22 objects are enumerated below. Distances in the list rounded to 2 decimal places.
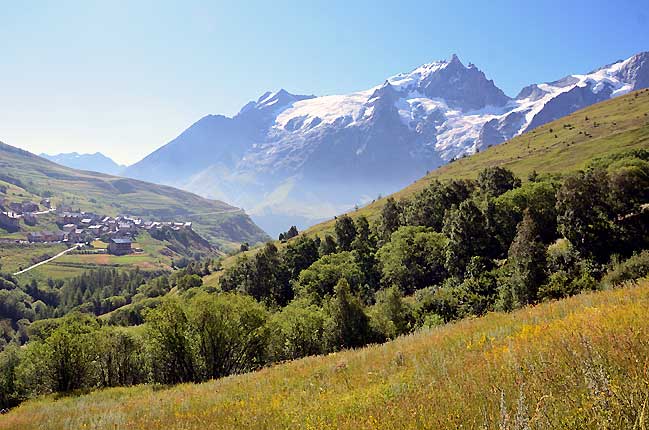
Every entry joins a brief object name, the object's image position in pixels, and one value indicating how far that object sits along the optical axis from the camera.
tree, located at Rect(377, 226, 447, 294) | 77.74
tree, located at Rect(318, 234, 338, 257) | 105.94
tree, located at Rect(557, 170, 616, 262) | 49.41
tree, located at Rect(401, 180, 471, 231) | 93.94
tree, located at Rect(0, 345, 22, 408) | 71.19
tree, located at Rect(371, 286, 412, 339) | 56.81
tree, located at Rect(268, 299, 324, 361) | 57.97
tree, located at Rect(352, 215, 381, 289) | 88.25
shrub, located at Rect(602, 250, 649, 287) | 33.86
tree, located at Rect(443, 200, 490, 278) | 68.56
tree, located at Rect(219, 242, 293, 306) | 95.12
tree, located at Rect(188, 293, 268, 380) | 44.67
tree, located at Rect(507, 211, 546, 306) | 44.09
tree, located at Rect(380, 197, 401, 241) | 103.50
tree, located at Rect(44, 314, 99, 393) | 52.00
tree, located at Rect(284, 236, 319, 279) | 103.36
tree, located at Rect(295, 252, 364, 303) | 84.38
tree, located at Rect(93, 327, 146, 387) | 60.69
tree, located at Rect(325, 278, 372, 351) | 56.03
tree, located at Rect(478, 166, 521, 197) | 88.81
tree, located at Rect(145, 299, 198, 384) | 42.94
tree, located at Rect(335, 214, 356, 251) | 107.00
